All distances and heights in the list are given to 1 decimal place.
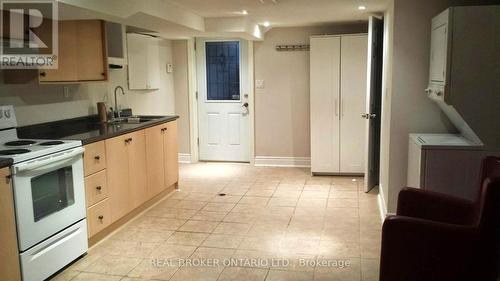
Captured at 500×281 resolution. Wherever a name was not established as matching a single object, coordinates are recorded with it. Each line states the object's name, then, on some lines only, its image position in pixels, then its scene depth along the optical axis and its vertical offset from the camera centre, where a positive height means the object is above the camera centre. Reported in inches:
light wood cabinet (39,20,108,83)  145.5 +13.4
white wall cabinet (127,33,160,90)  200.5 +14.3
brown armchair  80.4 -30.4
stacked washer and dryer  114.2 -2.1
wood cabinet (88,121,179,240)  133.9 -28.8
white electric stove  103.9 -27.6
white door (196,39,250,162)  252.2 -5.5
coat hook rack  235.3 +22.7
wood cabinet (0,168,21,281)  97.7 -31.6
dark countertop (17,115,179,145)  135.9 -12.8
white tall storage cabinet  212.7 -6.6
